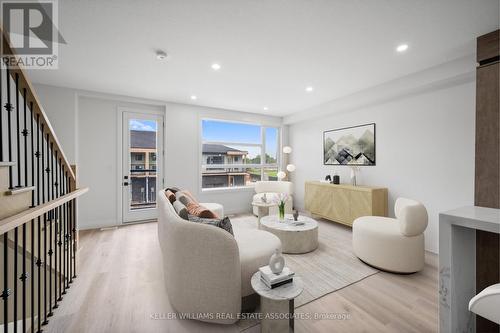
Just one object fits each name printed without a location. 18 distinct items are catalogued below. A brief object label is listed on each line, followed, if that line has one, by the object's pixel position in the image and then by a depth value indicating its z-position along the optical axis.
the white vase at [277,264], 1.57
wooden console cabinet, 3.51
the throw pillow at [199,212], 1.95
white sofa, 1.61
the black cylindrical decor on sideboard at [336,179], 4.26
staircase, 1.31
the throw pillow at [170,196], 2.72
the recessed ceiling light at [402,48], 2.36
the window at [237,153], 5.08
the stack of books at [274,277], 1.50
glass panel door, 4.27
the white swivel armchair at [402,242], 2.37
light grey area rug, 2.13
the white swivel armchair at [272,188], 5.00
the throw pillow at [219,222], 1.76
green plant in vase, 3.26
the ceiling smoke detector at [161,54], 2.48
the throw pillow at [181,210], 1.89
